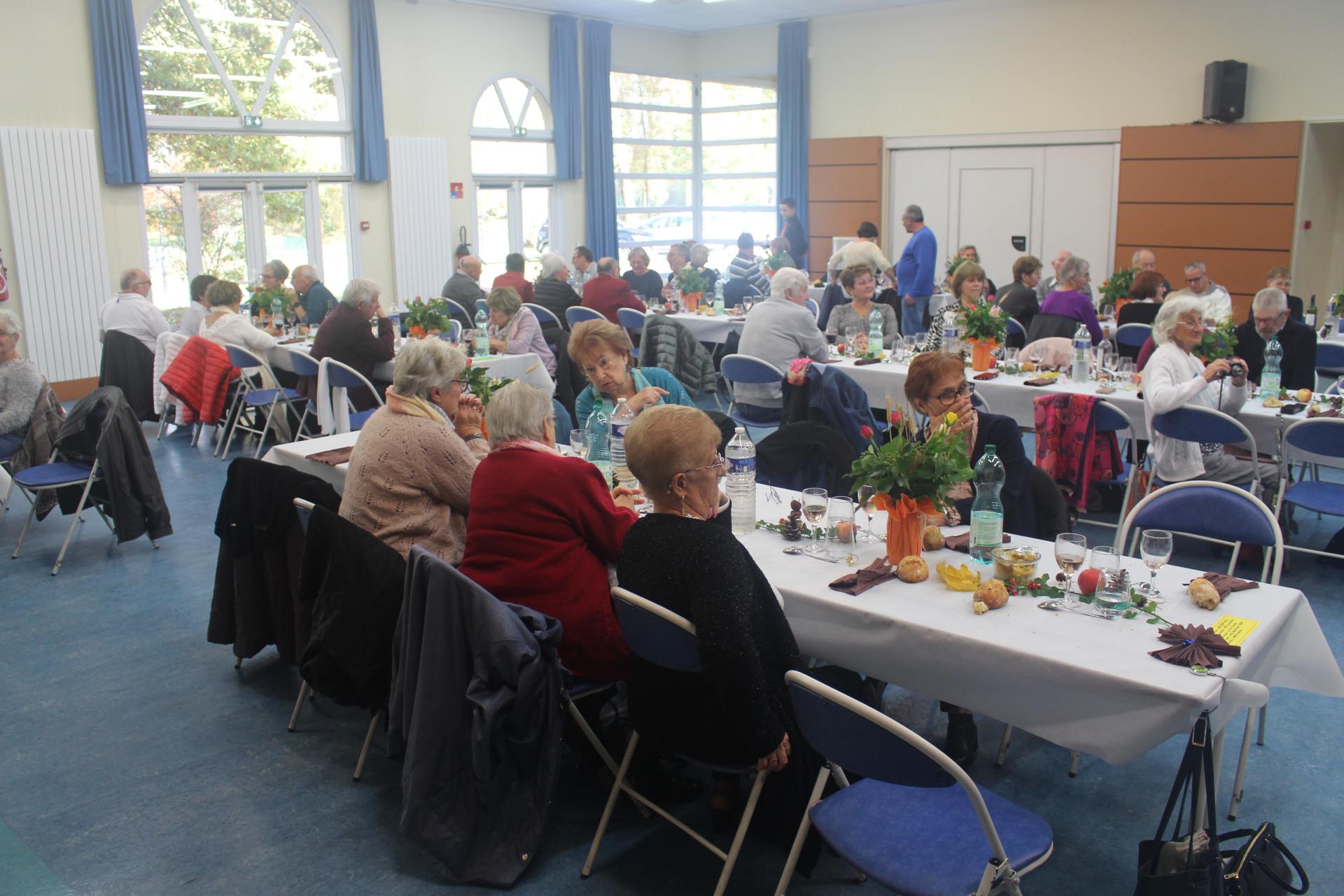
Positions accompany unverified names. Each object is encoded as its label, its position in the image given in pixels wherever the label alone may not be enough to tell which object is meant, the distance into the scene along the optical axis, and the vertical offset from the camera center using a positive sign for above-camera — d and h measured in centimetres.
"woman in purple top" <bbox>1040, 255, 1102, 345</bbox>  728 -50
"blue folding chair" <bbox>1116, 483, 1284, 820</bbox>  320 -84
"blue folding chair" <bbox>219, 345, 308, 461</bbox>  721 -104
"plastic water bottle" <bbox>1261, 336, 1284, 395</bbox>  552 -72
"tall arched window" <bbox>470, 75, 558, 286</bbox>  1298 +76
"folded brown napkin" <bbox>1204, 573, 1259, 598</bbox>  279 -89
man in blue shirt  934 -39
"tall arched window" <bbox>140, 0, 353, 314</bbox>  1034 +95
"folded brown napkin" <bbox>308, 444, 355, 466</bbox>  452 -90
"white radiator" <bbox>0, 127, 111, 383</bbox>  947 -2
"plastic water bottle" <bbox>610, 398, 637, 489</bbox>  387 -75
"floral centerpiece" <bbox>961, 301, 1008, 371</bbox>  619 -55
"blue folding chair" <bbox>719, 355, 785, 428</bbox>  642 -80
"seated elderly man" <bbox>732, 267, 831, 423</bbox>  659 -61
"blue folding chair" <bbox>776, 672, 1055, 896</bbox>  206 -122
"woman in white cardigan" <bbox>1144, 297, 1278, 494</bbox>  487 -68
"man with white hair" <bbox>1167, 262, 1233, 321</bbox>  811 -46
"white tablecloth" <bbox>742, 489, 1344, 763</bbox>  238 -98
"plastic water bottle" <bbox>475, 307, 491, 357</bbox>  718 -66
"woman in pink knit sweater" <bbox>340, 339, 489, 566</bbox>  351 -75
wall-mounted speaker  1022 +128
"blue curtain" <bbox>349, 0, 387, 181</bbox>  1134 +144
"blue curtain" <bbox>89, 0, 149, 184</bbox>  959 +128
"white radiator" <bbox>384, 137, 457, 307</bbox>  1204 +24
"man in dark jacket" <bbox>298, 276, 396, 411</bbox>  684 -62
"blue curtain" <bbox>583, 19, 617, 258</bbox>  1354 +115
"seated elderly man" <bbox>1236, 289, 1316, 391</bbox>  604 -61
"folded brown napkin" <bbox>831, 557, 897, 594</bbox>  293 -92
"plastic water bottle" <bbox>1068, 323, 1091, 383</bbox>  598 -69
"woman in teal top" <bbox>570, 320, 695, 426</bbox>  440 -53
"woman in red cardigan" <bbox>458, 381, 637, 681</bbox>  297 -83
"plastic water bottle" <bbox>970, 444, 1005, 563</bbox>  304 -77
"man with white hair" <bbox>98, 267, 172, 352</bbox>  811 -54
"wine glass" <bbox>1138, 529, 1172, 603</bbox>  277 -79
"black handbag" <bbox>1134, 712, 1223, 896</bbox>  223 -128
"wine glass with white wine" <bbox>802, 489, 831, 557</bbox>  336 -82
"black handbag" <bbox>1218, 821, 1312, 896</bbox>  229 -132
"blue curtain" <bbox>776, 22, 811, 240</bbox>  1363 +153
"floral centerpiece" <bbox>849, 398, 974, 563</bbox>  292 -64
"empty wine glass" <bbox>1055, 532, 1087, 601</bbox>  288 -83
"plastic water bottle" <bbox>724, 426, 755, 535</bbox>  346 -79
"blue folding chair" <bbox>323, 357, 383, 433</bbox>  652 -83
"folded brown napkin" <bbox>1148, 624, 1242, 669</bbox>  242 -92
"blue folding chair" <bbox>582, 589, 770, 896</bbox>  250 -93
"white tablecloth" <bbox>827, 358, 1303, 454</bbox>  518 -87
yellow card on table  251 -92
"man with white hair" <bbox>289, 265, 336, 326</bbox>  909 -48
